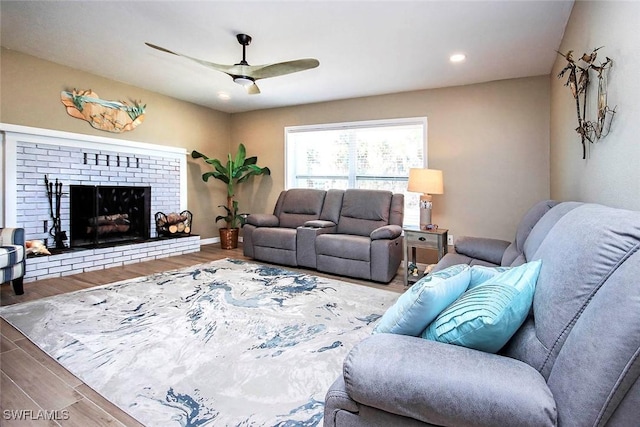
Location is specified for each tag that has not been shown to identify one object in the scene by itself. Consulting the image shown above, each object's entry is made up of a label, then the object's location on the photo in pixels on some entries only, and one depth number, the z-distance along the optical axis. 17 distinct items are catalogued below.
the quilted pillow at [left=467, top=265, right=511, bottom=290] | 1.36
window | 4.73
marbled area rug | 1.66
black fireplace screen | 4.29
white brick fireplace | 3.66
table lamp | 3.94
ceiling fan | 2.89
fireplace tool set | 4.00
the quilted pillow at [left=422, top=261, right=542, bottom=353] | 0.97
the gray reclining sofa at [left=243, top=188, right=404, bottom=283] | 3.87
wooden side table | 3.70
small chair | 2.96
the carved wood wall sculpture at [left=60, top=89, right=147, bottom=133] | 4.14
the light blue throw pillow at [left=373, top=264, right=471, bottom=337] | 1.06
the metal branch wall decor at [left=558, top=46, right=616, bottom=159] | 1.72
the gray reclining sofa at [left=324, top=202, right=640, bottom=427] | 0.71
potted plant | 5.66
